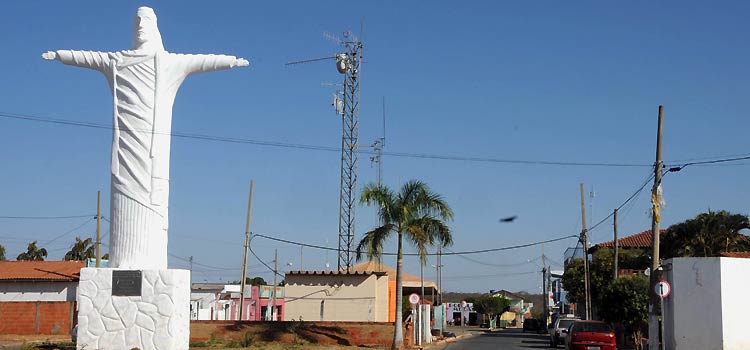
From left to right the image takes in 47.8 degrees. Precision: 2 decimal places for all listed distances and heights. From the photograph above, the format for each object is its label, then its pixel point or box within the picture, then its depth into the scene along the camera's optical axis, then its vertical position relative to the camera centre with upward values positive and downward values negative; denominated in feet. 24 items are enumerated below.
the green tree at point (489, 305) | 359.87 -9.91
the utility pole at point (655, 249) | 86.43 +3.60
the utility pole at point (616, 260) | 142.20 +3.90
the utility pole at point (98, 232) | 133.48 +7.29
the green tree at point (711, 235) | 144.25 +8.60
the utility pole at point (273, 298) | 205.96 -4.69
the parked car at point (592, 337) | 98.32 -6.20
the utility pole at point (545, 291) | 288.92 -2.78
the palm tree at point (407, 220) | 108.78 +7.89
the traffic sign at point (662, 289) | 81.05 -0.44
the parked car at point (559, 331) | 137.08 -7.78
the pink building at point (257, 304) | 213.46 -6.32
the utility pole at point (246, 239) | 143.05 +6.72
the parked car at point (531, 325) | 247.66 -12.36
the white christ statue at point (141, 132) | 76.02 +13.08
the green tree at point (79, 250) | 263.08 +8.30
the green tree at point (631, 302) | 131.23 -2.77
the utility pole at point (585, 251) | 155.59 +6.03
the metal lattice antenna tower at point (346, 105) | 140.77 +28.89
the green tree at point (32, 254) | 288.49 +7.48
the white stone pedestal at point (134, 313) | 73.92 -3.07
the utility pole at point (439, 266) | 267.59 +5.20
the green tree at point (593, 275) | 178.29 +1.81
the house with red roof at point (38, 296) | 141.18 -3.67
